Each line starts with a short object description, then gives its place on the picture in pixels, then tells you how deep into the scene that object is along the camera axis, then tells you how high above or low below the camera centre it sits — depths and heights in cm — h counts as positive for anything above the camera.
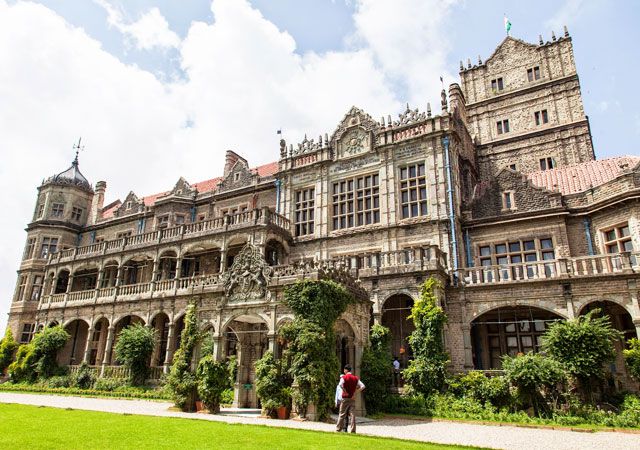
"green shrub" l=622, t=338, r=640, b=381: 1527 +46
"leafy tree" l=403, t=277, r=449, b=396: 1723 +96
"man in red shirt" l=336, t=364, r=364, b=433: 1141 -66
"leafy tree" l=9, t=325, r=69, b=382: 2791 +50
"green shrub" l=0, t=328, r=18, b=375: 3088 +100
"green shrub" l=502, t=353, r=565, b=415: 1465 -18
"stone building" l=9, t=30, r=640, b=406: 1836 +743
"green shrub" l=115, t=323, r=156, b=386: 2448 +76
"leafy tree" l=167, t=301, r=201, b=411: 1598 -12
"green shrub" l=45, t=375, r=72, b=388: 2619 -90
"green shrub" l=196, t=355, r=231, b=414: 1533 -45
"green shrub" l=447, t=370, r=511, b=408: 1540 -56
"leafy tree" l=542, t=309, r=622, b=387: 1484 +85
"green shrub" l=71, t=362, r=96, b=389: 2595 -71
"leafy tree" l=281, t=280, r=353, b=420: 1386 +86
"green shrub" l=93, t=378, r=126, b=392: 2442 -93
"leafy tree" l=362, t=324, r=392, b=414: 1645 -29
